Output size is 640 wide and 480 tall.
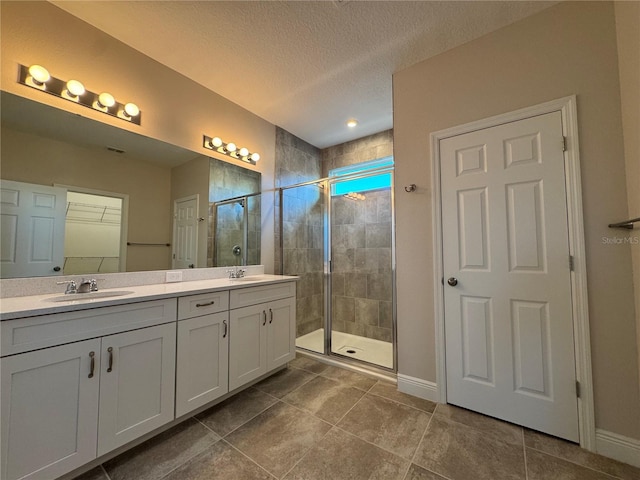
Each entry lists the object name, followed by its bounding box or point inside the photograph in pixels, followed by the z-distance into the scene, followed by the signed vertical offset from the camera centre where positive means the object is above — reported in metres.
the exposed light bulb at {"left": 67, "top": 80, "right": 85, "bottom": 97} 1.58 +1.04
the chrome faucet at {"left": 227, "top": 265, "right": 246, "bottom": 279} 2.40 -0.21
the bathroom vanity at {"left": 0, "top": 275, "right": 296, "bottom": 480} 1.03 -0.60
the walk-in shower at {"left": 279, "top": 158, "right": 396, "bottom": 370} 3.10 -0.06
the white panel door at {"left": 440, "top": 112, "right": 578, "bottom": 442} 1.49 -0.17
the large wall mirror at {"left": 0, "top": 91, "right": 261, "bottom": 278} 1.44 +0.37
